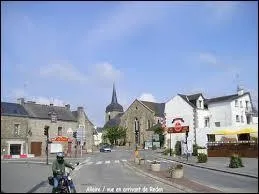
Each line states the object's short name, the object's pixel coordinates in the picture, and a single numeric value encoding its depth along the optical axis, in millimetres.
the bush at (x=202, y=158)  42988
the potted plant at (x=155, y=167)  33712
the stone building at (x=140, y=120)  140375
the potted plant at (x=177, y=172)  25969
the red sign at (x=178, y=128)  56409
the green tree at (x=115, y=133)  126162
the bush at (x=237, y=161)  16084
